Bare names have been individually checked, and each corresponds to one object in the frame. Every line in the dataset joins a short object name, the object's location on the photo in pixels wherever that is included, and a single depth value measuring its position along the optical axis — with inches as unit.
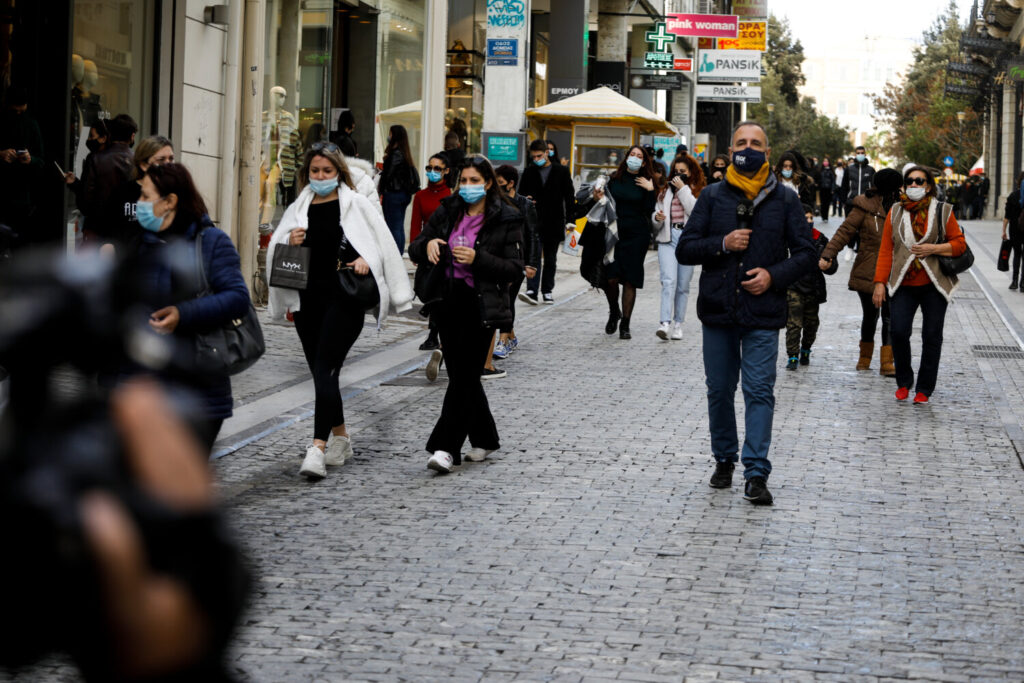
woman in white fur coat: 300.8
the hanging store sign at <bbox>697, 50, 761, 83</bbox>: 1706.4
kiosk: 1014.4
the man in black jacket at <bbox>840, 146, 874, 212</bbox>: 1360.7
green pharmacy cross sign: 1460.4
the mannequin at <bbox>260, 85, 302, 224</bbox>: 660.7
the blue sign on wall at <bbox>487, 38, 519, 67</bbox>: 949.2
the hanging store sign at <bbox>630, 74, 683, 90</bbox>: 1494.8
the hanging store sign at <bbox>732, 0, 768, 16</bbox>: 2324.1
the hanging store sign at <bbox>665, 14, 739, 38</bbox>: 1301.7
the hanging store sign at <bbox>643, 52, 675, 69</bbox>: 1466.5
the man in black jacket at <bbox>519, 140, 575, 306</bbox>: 665.0
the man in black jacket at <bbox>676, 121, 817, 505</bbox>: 283.4
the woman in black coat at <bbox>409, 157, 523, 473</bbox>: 313.3
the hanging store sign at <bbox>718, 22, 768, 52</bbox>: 1688.0
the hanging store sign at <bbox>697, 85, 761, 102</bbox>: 1830.7
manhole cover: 538.3
